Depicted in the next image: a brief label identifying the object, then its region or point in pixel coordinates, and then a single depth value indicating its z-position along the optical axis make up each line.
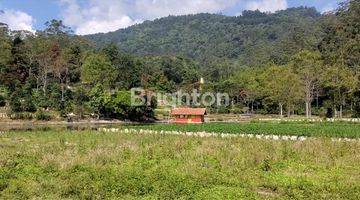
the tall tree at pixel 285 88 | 85.83
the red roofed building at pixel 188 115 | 78.34
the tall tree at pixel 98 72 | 87.75
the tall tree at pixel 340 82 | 85.90
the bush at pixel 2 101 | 76.52
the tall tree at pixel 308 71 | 86.85
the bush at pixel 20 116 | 67.88
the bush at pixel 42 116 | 68.56
